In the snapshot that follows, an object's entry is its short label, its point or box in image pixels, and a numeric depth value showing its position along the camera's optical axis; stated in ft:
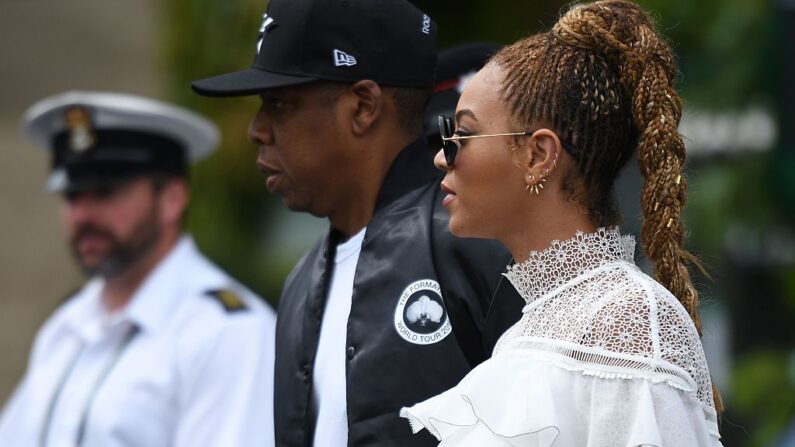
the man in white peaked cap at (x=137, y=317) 28.37
